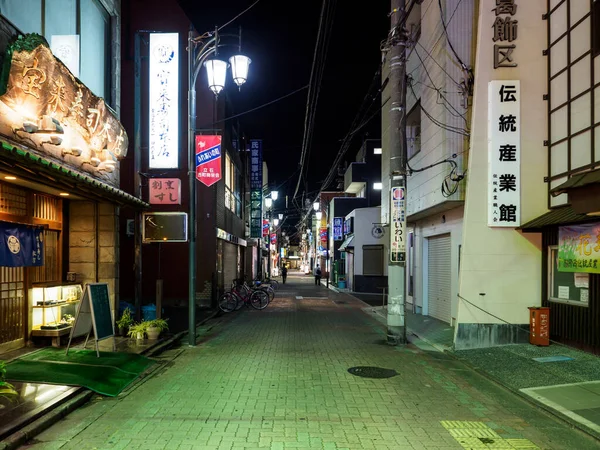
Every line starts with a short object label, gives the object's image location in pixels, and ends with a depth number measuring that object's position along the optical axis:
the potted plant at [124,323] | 12.09
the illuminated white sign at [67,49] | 10.06
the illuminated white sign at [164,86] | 15.88
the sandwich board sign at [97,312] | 9.20
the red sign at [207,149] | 13.27
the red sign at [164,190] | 14.93
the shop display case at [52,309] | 10.26
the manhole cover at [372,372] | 8.92
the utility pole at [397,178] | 11.91
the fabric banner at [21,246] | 8.63
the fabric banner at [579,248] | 9.27
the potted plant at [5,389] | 5.79
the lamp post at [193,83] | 11.84
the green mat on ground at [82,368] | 7.60
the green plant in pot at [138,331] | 11.60
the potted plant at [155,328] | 11.69
